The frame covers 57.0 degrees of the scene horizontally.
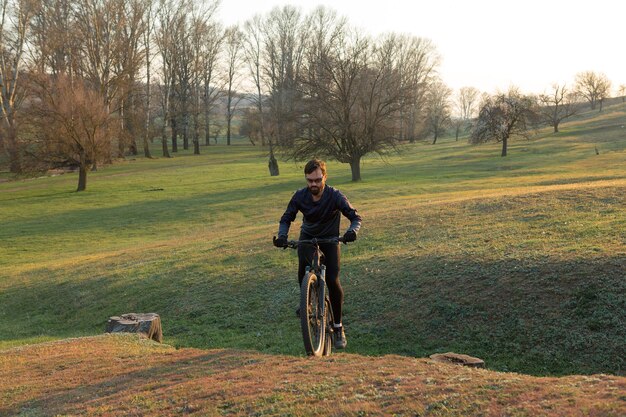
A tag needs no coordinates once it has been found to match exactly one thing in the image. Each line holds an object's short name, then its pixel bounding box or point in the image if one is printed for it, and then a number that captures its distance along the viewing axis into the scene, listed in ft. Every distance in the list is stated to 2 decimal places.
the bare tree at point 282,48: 287.07
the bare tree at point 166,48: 249.55
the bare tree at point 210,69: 278.67
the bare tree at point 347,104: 137.59
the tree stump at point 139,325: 30.99
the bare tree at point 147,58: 234.95
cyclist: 22.38
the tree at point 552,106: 284.55
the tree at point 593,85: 374.84
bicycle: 21.15
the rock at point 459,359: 22.09
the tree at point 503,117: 199.93
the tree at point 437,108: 344.49
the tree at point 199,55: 266.36
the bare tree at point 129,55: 205.77
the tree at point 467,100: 527.81
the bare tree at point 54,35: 194.74
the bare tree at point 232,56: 298.56
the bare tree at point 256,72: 297.12
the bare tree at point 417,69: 328.08
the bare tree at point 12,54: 170.60
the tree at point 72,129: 140.15
